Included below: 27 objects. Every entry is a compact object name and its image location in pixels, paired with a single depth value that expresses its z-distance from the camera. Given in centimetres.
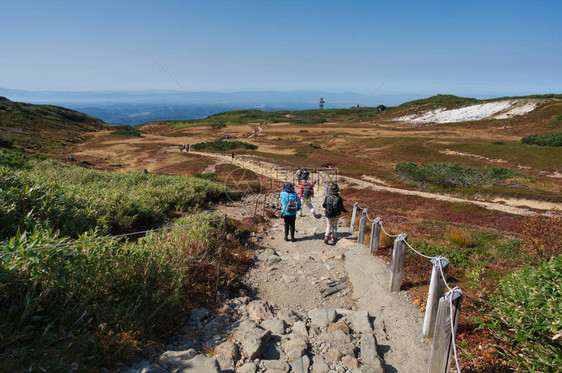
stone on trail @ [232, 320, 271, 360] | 512
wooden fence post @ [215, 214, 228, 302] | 689
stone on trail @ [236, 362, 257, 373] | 472
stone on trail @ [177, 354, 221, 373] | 436
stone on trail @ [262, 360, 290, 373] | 490
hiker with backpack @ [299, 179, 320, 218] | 1625
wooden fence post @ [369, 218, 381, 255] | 1033
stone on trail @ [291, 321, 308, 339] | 598
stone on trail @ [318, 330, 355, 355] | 554
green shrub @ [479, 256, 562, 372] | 400
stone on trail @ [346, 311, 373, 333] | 628
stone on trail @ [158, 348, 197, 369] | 443
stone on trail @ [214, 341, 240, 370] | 477
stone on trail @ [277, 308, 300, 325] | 643
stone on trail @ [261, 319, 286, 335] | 599
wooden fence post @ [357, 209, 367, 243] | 1156
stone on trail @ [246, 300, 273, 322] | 647
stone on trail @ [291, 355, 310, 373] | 500
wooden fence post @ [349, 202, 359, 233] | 1375
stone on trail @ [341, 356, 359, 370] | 516
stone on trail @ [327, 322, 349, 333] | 616
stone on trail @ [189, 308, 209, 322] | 598
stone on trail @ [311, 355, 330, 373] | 505
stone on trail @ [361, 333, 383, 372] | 524
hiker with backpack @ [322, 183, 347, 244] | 1124
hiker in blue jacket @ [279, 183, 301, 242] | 1155
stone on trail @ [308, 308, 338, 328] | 646
